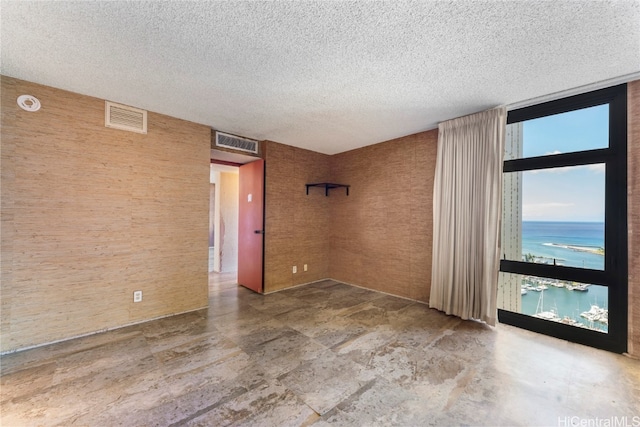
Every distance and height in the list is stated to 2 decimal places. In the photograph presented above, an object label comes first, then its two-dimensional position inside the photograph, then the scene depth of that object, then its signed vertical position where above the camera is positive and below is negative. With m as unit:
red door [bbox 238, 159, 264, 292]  4.30 -0.28
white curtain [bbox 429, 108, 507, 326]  2.97 -0.03
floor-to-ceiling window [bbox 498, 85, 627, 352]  2.44 -0.08
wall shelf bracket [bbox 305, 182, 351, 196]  4.82 +0.52
